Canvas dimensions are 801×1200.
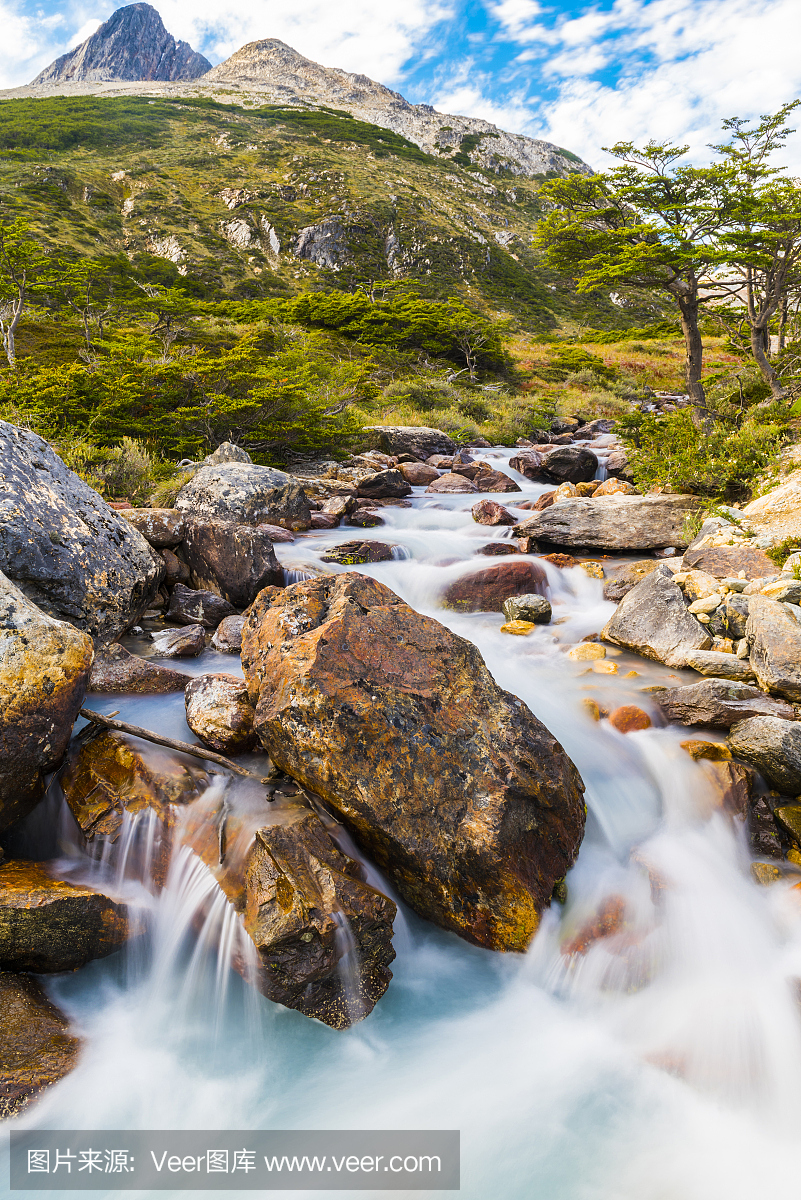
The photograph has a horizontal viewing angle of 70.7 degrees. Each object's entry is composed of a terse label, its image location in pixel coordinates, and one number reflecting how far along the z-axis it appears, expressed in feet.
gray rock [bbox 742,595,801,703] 16.28
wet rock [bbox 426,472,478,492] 46.19
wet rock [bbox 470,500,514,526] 35.91
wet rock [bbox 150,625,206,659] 18.80
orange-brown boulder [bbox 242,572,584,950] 10.89
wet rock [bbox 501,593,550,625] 23.50
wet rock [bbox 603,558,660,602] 25.62
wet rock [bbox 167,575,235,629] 21.07
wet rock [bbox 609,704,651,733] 16.42
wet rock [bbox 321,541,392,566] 29.66
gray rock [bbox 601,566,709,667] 19.45
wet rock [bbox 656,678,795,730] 15.49
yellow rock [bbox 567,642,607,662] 20.47
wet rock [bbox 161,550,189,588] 23.27
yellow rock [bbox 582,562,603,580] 27.50
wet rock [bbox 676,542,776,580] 22.48
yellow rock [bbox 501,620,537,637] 22.71
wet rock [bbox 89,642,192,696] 16.06
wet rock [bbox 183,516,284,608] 22.94
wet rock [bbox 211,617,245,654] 19.56
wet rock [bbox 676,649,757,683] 17.63
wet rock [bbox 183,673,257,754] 13.50
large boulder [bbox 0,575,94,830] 10.67
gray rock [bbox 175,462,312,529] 29.55
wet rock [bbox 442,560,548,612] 25.27
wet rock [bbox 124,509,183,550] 24.03
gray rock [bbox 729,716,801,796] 13.25
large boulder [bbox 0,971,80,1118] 8.31
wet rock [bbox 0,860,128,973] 9.33
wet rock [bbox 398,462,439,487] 49.96
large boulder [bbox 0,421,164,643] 16.35
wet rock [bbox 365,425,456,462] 59.41
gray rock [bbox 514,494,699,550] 29.71
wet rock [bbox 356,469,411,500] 43.04
